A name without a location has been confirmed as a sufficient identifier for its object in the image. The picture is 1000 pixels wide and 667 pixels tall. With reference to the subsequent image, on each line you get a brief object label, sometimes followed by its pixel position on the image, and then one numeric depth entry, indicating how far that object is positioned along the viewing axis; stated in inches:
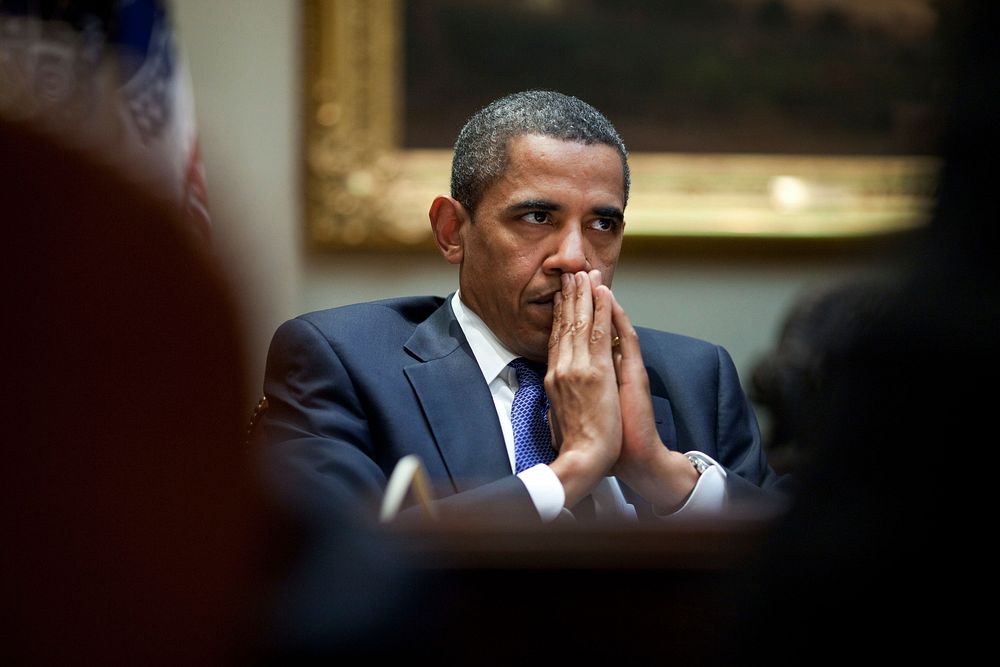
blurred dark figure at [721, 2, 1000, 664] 62.6
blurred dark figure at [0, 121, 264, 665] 48.1
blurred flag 247.1
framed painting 353.1
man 187.9
